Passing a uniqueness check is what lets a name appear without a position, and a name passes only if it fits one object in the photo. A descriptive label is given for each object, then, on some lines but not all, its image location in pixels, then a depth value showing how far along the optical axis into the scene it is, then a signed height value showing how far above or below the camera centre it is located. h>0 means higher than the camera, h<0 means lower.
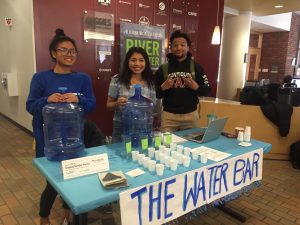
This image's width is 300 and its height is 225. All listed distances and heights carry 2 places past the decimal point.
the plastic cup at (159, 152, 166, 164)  1.41 -0.50
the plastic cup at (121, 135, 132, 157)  1.50 -0.49
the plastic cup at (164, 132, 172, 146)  1.69 -0.49
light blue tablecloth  1.06 -0.54
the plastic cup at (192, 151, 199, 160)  1.51 -0.52
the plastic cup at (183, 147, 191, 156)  1.53 -0.50
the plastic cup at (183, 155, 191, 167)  1.41 -0.52
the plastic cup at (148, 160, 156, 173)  1.33 -0.51
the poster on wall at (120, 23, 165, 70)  3.69 +0.33
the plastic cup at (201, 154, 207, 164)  1.46 -0.52
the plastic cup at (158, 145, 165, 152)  1.53 -0.49
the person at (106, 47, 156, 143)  1.95 -0.14
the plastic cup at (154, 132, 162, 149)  1.65 -0.48
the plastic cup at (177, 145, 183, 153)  1.56 -0.50
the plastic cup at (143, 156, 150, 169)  1.36 -0.51
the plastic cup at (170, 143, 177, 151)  1.59 -0.50
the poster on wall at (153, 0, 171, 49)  4.04 +0.75
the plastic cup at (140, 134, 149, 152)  1.56 -0.47
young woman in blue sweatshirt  1.58 -0.16
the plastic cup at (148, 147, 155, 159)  1.49 -0.50
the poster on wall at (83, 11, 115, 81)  3.48 +0.31
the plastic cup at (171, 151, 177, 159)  1.45 -0.50
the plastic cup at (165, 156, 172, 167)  1.38 -0.51
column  6.47 +0.32
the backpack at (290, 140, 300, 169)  3.33 -1.10
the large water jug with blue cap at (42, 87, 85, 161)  1.45 -0.47
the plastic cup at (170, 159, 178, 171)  1.35 -0.52
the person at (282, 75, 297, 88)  4.22 -0.25
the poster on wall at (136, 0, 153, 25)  3.85 +0.75
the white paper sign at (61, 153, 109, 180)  1.25 -0.51
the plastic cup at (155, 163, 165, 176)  1.29 -0.52
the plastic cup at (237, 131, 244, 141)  1.90 -0.50
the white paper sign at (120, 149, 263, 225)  1.16 -0.64
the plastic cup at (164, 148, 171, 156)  1.49 -0.49
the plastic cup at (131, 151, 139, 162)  1.45 -0.51
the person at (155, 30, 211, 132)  2.05 -0.19
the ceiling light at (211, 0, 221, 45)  3.70 +0.41
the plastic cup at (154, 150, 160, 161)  1.45 -0.50
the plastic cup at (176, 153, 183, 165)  1.43 -0.51
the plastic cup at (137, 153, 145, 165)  1.40 -0.51
